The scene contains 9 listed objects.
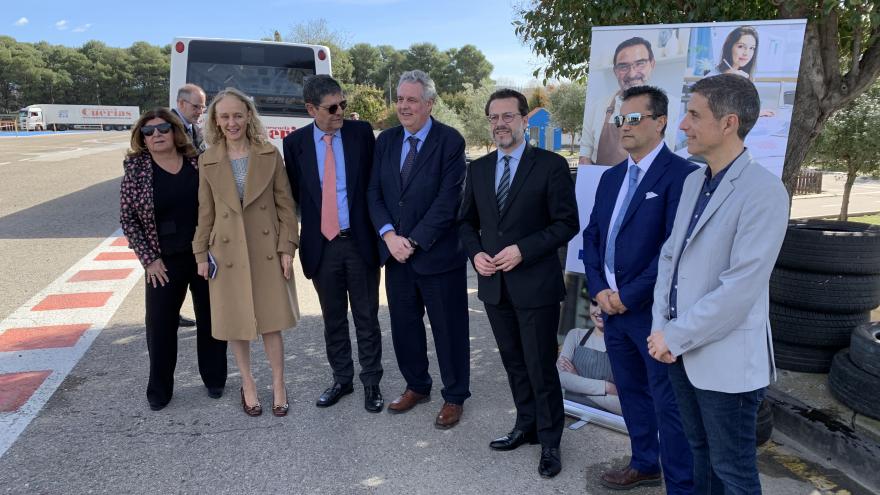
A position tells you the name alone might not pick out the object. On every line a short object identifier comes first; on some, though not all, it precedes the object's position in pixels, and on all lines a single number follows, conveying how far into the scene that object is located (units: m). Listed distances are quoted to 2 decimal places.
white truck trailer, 64.13
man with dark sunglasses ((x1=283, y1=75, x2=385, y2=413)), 3.79
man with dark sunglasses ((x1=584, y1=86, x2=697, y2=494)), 2.62
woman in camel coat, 3.60
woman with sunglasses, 3.66
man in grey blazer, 1.92
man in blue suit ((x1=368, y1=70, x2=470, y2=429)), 3.54
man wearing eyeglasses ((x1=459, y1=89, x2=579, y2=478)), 3.02
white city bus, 10.55
